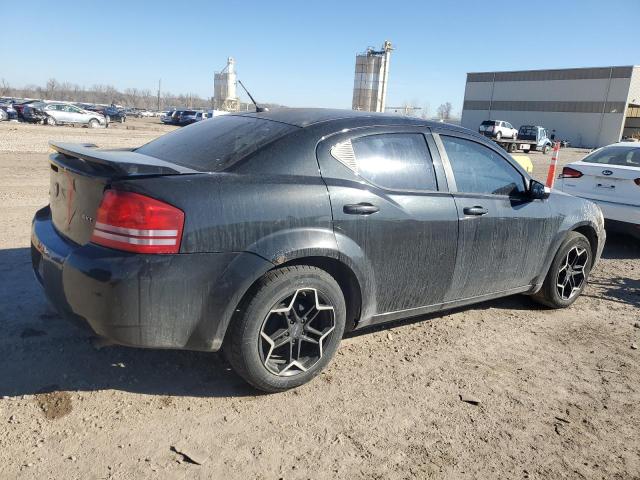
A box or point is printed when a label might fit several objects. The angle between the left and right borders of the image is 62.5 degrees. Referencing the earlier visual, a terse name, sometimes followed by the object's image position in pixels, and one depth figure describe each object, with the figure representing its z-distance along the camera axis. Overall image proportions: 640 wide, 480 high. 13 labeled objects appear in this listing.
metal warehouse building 59.41
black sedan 2.65
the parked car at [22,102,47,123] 31.53
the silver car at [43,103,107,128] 31.58
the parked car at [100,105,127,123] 51.25
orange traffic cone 10.62
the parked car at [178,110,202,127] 45.92
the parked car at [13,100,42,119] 32.73
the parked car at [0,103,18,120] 33.90
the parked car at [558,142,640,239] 7.06
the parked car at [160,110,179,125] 48.47
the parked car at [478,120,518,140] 40.09
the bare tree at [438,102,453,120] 140.55
